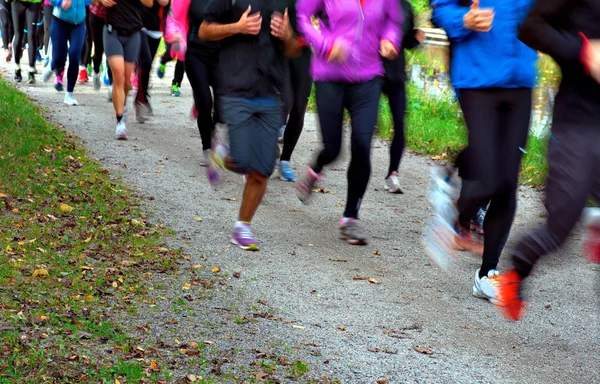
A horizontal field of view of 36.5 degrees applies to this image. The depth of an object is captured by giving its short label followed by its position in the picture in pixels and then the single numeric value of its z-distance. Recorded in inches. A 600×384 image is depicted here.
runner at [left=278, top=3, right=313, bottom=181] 340.2
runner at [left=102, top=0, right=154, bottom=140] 426.3
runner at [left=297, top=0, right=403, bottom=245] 260.5
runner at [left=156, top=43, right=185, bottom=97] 639.1
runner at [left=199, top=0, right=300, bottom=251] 257.9
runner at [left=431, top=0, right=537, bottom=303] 210.4
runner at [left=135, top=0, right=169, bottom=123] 477.7
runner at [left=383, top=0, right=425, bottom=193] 300.4
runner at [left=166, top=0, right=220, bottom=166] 346.3
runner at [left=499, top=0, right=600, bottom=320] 161.5
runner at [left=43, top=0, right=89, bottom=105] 516.1
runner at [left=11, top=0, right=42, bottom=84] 650.2
